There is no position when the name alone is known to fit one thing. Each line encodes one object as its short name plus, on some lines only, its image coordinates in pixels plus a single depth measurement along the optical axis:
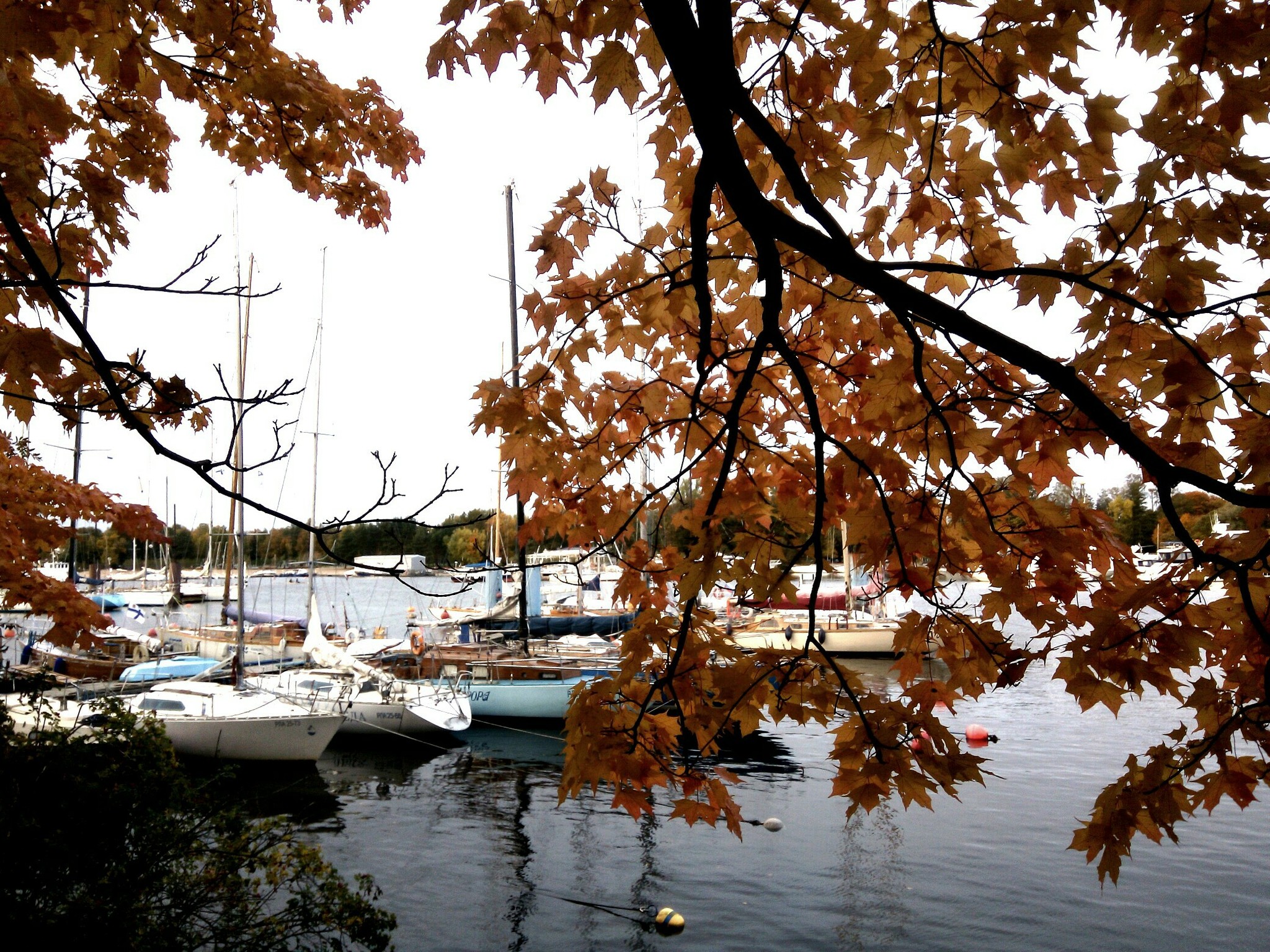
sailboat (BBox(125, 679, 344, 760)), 14.59
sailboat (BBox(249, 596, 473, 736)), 17.00
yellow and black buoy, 8.75
